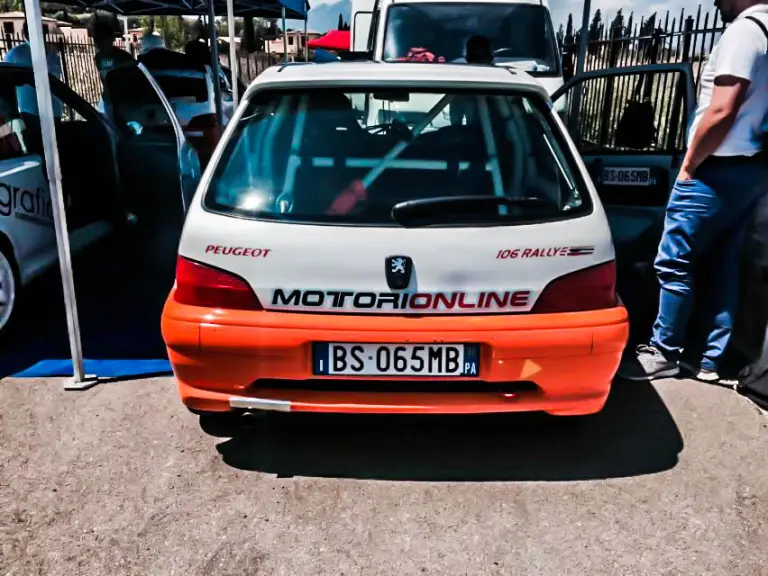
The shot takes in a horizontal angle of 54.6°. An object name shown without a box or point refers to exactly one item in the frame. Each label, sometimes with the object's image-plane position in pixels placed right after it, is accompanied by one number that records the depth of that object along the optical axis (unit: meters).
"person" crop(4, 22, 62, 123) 4.86
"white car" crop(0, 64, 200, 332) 4.41
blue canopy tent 3.30
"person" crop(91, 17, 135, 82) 6.82
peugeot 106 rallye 2.64
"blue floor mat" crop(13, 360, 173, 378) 3.94
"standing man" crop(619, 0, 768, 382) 3.33
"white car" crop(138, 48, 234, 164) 9.37
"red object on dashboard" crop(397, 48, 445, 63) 7.06
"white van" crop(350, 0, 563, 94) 7.91
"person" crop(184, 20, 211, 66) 10.69
